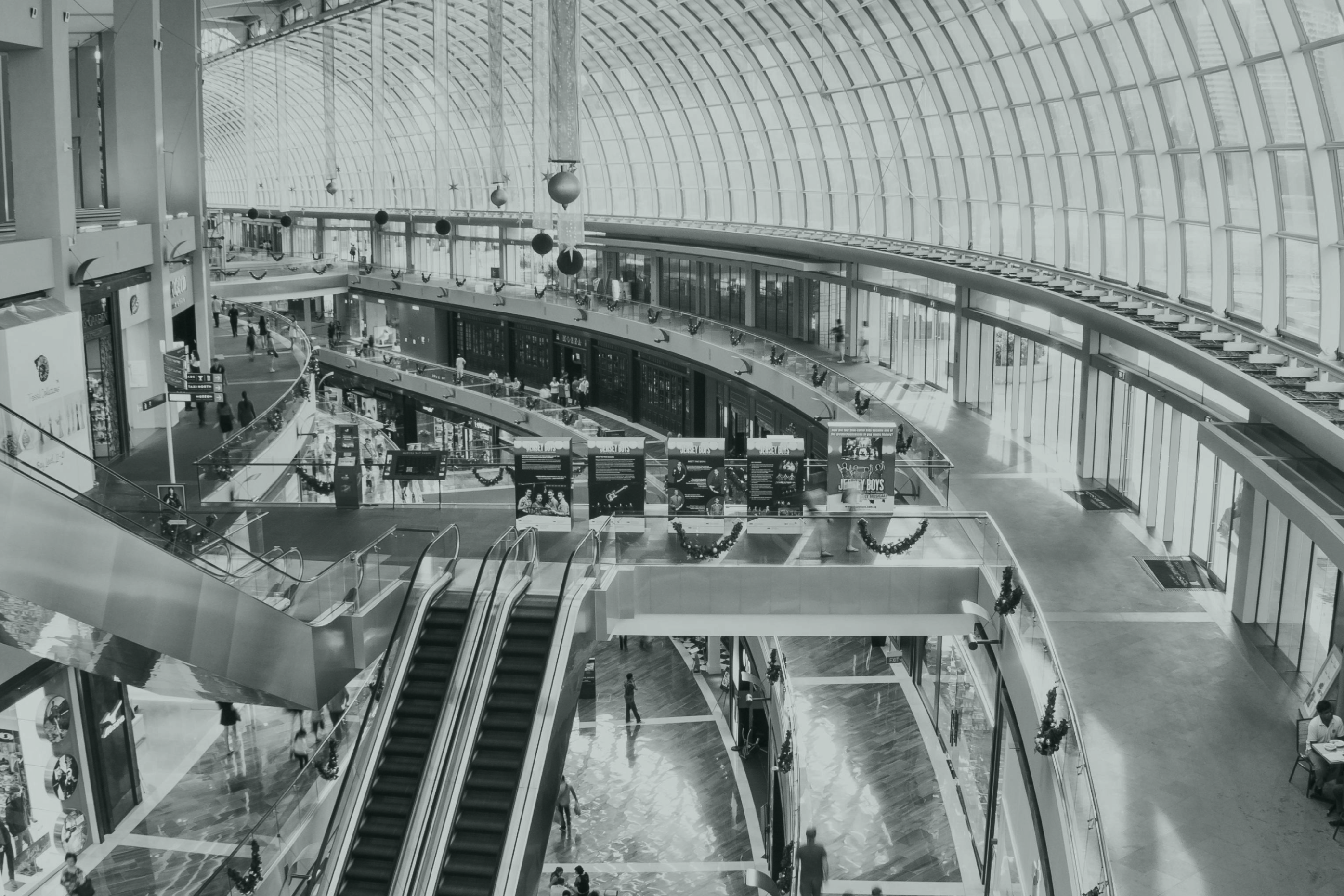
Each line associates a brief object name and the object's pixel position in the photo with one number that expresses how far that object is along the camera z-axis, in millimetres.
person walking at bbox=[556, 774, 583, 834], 22797
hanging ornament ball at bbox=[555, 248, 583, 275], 18328
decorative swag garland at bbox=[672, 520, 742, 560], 19609
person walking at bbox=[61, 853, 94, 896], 17594
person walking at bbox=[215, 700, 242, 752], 23250
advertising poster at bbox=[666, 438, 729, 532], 19781
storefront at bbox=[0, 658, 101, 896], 17781
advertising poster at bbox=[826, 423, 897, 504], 19922
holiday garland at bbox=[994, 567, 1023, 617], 16078
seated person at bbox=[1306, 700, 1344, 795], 13031
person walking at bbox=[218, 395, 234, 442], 28797
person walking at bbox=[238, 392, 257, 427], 30109
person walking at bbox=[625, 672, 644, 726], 27672
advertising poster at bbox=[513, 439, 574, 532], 20000
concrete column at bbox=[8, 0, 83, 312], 20562
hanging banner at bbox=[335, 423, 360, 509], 22891
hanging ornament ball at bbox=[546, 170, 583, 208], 16484
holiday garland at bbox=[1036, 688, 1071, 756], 12406
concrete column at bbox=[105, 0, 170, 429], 29047
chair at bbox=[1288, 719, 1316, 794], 13305
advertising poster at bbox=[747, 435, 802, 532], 19688
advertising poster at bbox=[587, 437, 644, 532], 19828
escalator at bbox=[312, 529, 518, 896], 13195
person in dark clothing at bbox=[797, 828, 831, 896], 15031
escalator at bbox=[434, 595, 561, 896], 13133
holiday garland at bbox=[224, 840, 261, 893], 13250
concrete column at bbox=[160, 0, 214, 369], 34781
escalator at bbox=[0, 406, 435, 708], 12445
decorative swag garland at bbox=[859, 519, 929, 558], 19234
